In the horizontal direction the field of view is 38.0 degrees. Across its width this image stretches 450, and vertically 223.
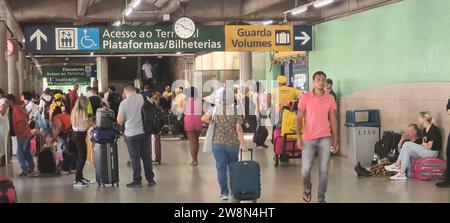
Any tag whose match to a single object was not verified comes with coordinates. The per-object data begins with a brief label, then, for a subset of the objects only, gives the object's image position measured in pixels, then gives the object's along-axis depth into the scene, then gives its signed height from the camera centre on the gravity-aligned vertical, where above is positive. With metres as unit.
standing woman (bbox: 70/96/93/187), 10.41 -0.57
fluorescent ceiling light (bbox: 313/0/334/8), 12.81 +1.78
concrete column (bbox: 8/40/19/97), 20.65 +0.70
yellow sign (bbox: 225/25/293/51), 14.76 +1.26
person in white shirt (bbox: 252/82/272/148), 18.06 -0.38
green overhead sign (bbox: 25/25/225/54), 14.02 +1.23
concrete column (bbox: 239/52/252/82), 24.05 +1.02
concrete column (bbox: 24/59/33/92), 30.73 +0.76
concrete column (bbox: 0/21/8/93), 15.72 +0.87
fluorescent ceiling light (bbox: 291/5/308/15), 13.89 +1.81
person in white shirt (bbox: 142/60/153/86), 36.34 +1.23
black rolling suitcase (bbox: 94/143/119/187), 10.35 -1.07
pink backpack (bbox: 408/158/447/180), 10.76 -1.29
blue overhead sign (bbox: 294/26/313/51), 15.39 +1.30
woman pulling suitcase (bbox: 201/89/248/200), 8.39 -0.51
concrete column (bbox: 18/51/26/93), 26.05 +1.20
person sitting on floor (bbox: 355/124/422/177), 11.26 -1.31
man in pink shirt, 8.18 -0.43
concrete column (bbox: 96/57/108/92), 36.56 +1.29
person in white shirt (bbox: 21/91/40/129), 16.43 -0.33
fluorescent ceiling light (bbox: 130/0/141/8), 13.50 +1.93
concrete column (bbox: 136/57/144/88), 38.83 +1.54
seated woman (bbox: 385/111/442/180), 10.91 -0.95
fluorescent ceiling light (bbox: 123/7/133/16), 14.35 +1.89
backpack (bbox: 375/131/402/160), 12.02 -0.97
